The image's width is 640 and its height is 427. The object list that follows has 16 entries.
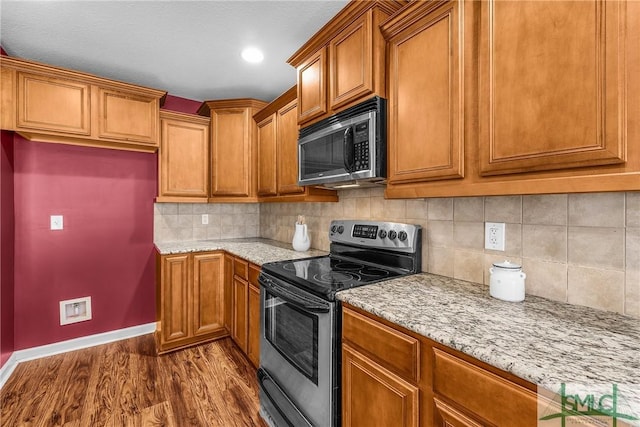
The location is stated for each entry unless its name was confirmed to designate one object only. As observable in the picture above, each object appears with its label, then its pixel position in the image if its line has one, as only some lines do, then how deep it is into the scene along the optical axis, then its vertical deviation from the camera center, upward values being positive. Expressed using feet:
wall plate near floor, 8.54 -2.88
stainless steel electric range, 4.29 -1.68
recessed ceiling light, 7.19 +3.93
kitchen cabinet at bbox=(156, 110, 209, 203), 9.11 +1.71
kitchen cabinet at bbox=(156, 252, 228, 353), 8.07 -2.48
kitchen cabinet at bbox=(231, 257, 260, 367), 6.97 -2.46
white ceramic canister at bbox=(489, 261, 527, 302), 3.78 -0.93
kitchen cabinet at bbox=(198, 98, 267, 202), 9.60 +2.01
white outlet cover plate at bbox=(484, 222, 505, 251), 4.33 -0.38
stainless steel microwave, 4.84 +1.17
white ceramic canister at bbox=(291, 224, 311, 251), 8.23 -0.80
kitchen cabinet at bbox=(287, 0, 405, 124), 4.88 +2.80
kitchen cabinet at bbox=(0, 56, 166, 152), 6.97 +2.71
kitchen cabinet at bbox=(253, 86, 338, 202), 7.49 +1.58
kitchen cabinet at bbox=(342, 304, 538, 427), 2.44 -1.73
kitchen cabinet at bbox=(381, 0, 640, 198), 2.58 +1.24
